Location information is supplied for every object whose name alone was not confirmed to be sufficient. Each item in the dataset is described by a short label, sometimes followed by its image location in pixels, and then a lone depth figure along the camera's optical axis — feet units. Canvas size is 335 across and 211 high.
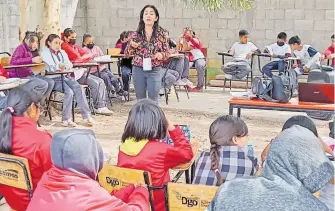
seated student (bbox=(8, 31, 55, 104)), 20.75
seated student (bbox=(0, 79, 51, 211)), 9.09
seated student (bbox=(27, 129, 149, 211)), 6.52
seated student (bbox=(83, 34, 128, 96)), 26.68
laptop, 13.48
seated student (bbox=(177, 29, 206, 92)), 31.01
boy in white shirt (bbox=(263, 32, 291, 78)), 29.09
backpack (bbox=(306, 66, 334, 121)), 13.98
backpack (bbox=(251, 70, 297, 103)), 14.10
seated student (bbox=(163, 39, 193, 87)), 27.35
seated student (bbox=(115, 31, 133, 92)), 28.04
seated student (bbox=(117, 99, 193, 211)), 9.21
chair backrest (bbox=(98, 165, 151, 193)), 8.20
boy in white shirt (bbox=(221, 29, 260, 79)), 29.63
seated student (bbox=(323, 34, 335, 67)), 29.19
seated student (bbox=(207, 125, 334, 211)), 5.08
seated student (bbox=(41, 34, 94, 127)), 21.57
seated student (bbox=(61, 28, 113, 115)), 24.08
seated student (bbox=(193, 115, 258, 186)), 9.03
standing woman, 17.29
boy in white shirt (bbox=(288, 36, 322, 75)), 28.37
